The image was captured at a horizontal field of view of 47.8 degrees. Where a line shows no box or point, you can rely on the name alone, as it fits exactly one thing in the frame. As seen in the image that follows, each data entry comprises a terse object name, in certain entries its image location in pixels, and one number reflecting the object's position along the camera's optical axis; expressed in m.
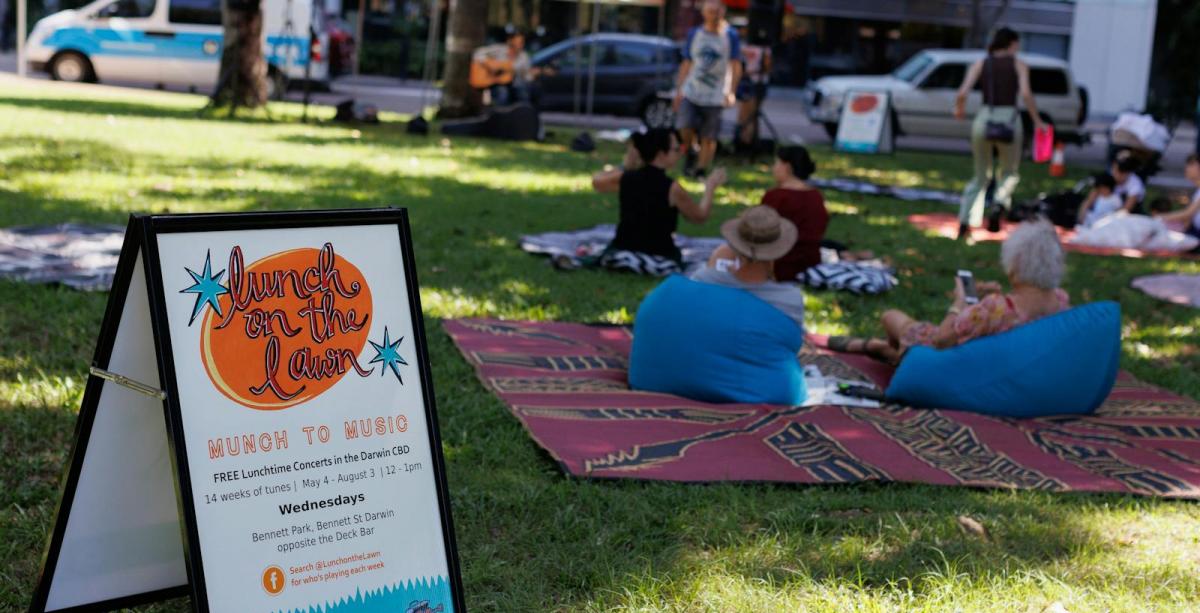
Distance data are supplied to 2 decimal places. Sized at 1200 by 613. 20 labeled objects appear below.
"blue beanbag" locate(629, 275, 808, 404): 5.61
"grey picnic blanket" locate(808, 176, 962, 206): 13.98
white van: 21.66
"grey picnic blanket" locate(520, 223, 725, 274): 8.88
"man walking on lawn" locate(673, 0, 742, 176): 13.75
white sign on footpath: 19.61
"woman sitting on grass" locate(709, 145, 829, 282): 7.99
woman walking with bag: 10.84
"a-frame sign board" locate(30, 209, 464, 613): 2.69
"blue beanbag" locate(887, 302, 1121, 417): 5.66
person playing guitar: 19.73
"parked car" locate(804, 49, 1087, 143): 21.48
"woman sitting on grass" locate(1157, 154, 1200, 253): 11.34
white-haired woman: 5.85
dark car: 22.09
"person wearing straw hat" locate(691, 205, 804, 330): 5.87
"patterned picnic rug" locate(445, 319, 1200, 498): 4.75
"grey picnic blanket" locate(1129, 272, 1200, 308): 8.88
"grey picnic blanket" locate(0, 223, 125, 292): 6.81
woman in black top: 8.29
